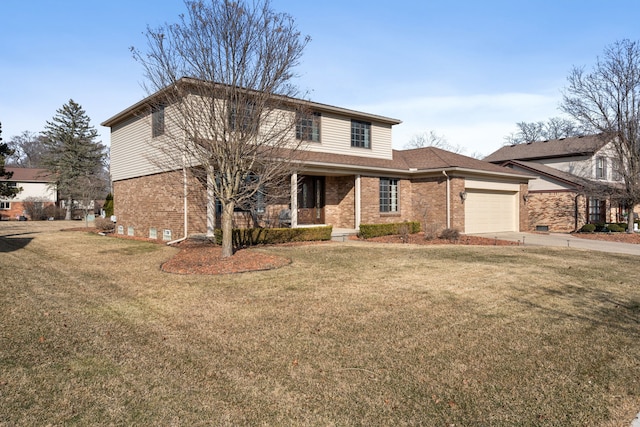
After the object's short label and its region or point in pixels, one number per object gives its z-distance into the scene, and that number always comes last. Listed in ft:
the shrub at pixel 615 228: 71.55
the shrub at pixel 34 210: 126.21
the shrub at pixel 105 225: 66.44
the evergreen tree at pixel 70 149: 127.44
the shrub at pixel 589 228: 71.84
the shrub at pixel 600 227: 73.10
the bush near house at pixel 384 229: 51.60
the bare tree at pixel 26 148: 203.92
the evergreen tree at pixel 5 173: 72.73
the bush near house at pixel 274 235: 42.23
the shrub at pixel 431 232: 51.31
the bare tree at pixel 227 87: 30.12
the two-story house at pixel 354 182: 53.36
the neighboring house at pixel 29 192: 132.94
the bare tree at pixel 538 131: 168.34
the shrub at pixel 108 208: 77.61
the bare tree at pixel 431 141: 184.85
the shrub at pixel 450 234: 50.47
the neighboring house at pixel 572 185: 76.13
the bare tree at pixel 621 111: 64.69
